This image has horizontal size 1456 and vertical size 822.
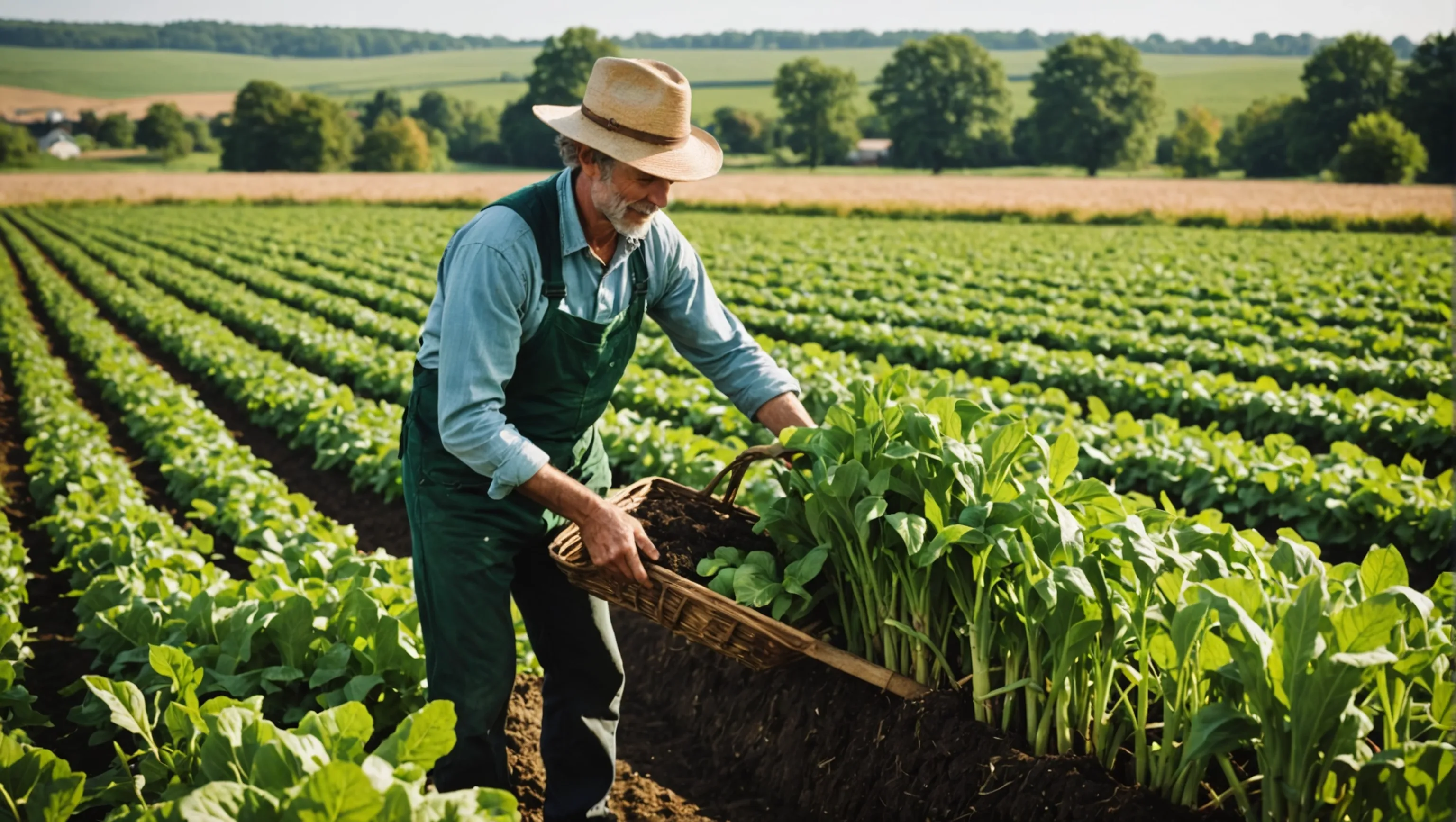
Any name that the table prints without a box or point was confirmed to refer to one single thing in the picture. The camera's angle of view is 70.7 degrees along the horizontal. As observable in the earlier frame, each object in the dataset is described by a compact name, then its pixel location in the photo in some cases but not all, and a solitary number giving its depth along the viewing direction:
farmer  2.73
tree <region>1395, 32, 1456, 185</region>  54.94
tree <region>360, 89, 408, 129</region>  85.94
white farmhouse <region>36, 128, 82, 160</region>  71.50
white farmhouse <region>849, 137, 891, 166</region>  74.75
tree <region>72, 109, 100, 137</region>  77.88
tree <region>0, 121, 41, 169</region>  62.03
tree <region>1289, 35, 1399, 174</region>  59.41
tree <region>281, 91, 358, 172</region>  69.25
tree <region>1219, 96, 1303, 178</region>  62.56
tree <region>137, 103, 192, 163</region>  74.00
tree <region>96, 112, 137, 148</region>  76.94
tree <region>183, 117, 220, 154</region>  79.38
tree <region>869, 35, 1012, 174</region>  70.62
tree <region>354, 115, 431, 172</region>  69.75
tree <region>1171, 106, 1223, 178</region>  65.56
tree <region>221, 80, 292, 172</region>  69.94
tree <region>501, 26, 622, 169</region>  80.69
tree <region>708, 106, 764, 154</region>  79.06
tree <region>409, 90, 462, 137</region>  86.94
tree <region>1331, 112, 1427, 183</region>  50.19
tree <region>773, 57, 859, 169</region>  74.81
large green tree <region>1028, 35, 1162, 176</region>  67.31
